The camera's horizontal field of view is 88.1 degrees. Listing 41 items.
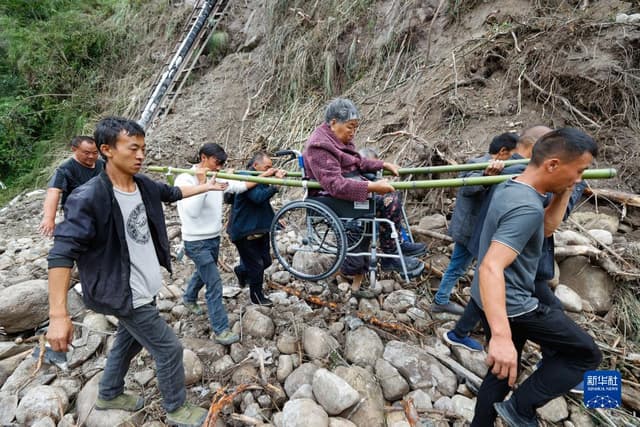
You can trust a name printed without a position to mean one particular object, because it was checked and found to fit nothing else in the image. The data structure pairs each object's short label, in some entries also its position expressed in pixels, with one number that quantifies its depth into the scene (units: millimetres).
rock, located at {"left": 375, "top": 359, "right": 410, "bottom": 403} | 2279
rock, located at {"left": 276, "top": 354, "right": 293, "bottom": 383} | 2436
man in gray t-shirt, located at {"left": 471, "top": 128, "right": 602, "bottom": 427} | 1440
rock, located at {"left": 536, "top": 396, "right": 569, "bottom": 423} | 2180
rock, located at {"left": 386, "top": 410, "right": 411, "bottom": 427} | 2095
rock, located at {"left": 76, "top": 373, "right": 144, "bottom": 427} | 2150
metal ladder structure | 8461
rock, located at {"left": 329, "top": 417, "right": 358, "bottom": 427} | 1978
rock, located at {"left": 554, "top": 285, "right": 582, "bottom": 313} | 2930
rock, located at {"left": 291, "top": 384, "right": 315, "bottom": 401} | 2191
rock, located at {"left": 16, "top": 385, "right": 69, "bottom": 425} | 2248
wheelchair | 2529
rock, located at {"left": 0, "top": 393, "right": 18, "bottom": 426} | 2279
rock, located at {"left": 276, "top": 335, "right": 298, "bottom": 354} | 2648
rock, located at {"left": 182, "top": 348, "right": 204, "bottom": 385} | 2400
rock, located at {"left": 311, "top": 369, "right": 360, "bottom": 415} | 2045
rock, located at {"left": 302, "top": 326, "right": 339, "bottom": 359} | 2584
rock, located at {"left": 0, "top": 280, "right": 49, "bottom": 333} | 2924
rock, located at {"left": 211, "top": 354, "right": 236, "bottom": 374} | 2518
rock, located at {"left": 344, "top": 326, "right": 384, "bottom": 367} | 2502
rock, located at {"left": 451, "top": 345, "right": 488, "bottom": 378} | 2490
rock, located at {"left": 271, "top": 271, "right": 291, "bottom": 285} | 3637
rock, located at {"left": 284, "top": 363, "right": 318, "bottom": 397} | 2320
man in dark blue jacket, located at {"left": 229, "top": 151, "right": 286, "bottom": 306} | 2789
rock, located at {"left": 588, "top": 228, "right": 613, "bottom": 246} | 3211
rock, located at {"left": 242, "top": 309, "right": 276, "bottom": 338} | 2799
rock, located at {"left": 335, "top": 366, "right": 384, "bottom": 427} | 2104
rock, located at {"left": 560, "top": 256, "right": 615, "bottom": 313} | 3021
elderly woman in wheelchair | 2516
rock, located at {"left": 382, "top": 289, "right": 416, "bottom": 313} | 3107
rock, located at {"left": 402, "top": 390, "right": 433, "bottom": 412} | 2209
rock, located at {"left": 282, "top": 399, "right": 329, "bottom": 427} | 1936
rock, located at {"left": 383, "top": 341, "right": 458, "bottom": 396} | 2357
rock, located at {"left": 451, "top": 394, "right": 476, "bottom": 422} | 2156
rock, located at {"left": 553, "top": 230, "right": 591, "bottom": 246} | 3193
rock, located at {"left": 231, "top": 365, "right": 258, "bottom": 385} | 2398
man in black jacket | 1596
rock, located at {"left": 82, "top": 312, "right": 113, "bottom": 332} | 2936
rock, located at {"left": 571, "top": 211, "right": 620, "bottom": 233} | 3457
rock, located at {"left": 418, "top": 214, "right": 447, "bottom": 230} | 3895
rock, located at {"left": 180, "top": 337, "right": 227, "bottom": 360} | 2621
